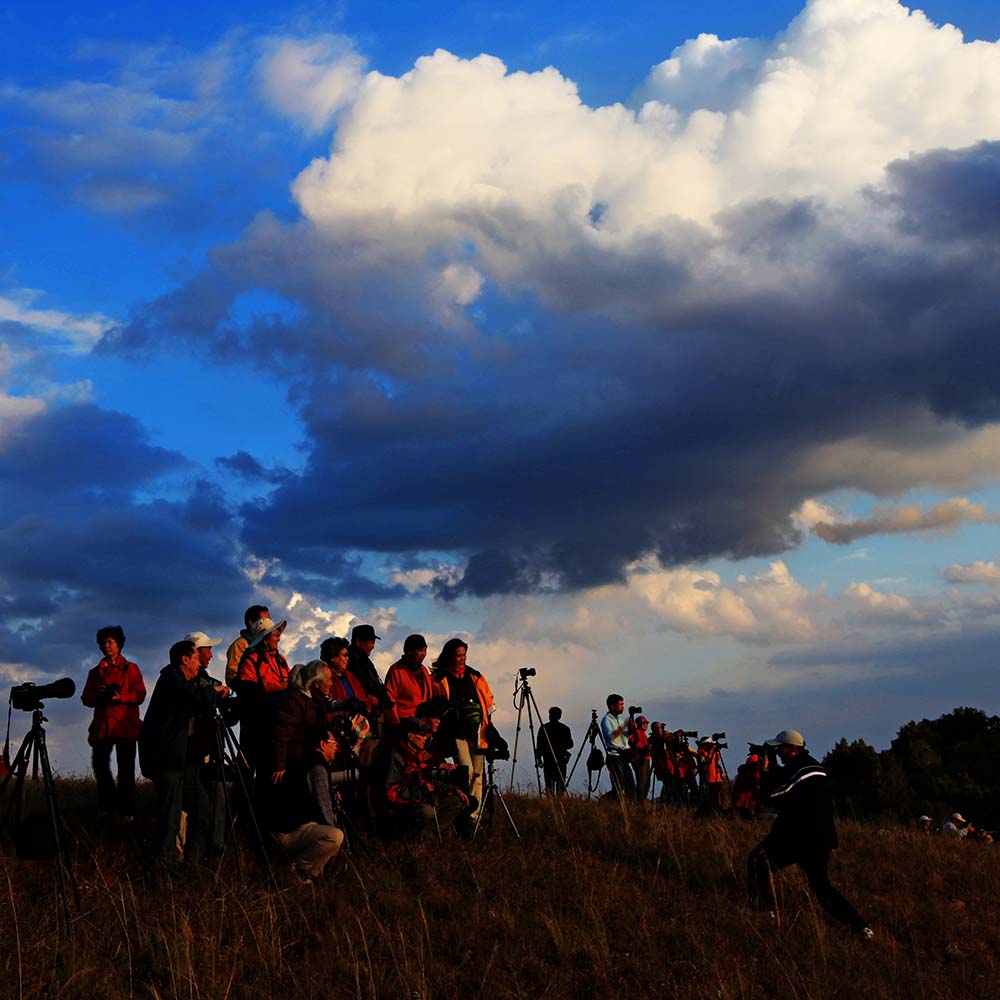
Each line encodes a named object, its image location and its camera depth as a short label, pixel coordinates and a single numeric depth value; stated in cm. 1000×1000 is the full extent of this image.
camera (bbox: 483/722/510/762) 1310
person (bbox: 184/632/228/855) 1076
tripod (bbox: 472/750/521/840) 1316
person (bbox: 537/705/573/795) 1889
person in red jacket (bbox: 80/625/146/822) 1255
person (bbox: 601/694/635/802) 1922
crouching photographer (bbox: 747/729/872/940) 1147
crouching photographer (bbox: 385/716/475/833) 1182
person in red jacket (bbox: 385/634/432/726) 1247
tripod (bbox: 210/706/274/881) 1063
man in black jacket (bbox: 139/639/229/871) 1062
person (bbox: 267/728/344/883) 1062
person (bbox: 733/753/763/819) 1888
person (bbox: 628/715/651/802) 1958
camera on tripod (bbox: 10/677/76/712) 1019
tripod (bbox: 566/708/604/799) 1980
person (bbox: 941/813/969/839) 2128
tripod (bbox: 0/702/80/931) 990
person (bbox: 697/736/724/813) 2048
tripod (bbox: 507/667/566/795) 1646
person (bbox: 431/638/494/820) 1257
